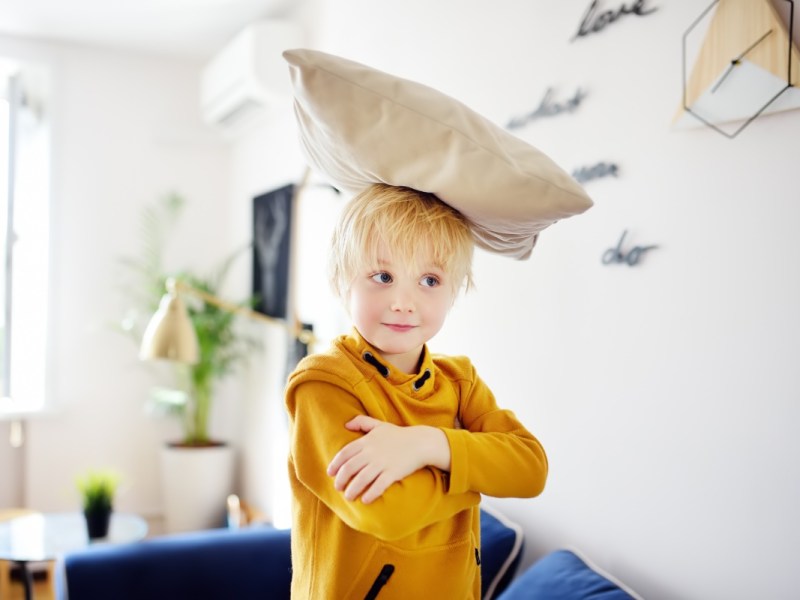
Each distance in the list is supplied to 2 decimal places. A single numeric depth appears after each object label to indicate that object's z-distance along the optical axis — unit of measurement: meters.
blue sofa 1.79
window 3.86
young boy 0.86
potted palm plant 3.63
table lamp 2.49
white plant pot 3.66
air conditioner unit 3.24
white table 2.47
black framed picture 3.37
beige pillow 0.87
